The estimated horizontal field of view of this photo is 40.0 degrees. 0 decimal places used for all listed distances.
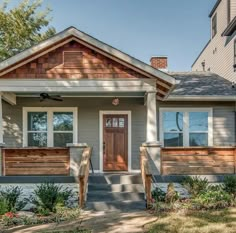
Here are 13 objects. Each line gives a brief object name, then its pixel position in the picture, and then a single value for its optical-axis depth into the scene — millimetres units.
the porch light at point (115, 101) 11273
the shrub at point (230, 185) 8516
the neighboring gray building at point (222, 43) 14676
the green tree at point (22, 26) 23484
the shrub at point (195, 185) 8492
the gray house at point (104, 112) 9188
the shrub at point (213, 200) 7980
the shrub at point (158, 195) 8455
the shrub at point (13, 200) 7859
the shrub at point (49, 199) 7867
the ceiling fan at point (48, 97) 10391
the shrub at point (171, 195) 8266
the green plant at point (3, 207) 7668
